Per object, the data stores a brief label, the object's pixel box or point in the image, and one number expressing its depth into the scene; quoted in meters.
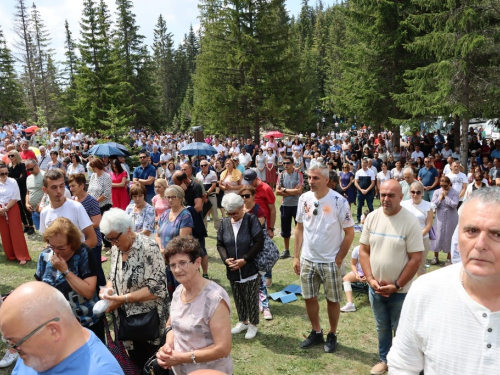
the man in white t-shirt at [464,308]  1.54
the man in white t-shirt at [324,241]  4.23
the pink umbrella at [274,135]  21.47
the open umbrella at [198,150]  12.16
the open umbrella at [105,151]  10.64
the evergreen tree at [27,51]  51.53
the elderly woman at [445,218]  7.55
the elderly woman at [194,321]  2.60
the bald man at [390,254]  3.67
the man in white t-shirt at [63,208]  4.31
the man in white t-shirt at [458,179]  8.92
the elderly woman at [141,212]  5.38
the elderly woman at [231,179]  8.92
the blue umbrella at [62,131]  31.94
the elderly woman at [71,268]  3.06
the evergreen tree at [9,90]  43.72
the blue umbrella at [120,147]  11.36
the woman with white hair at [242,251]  4.64
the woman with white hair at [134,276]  3.23
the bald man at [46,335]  1.69
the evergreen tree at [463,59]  14.90
